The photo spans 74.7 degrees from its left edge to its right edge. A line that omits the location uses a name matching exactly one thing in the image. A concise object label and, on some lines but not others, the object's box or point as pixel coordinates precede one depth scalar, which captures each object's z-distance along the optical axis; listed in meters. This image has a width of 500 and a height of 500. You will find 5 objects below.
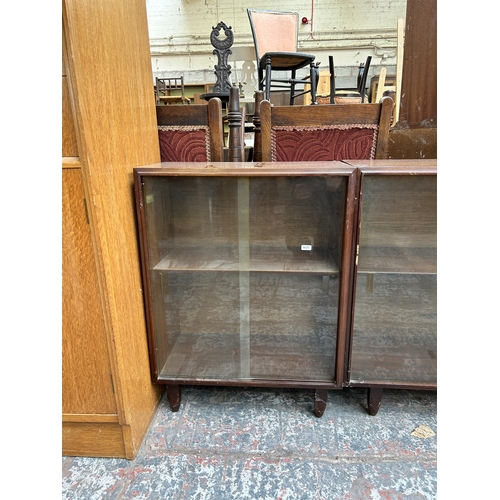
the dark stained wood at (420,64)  1.34
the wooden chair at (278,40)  2.58
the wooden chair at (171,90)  4.89
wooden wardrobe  0.68
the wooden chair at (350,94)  3.01
